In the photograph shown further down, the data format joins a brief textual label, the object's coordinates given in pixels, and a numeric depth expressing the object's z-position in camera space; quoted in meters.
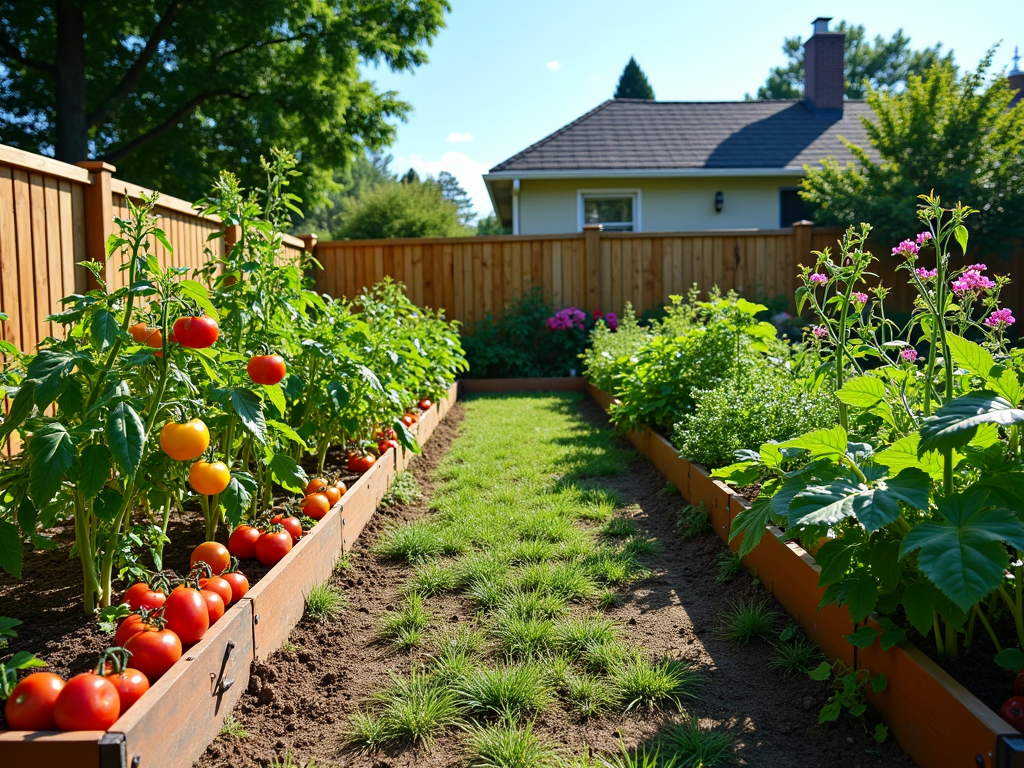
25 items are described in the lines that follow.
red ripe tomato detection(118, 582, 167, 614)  1.96
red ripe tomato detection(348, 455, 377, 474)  3.99
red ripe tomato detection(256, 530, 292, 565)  2.55
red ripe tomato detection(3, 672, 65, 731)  1.52
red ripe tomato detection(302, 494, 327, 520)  3.03
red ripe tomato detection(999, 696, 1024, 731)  1.52
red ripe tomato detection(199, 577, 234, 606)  2.08
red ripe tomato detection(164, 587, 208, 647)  1.86
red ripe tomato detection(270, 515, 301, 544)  2.73
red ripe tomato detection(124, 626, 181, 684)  1.73
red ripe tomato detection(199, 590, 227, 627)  1.99
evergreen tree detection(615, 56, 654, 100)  29.95
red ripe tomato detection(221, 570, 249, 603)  2.20
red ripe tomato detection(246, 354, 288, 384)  2.29
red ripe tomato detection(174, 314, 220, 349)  1.94
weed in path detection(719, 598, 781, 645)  2.44
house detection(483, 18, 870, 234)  12.79
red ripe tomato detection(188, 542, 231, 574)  2.36
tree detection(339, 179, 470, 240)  20.62
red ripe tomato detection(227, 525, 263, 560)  2.60
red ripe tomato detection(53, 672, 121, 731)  1.49
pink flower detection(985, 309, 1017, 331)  2.42
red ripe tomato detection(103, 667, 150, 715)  1.60
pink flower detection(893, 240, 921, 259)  2.30
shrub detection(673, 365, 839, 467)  3.28
